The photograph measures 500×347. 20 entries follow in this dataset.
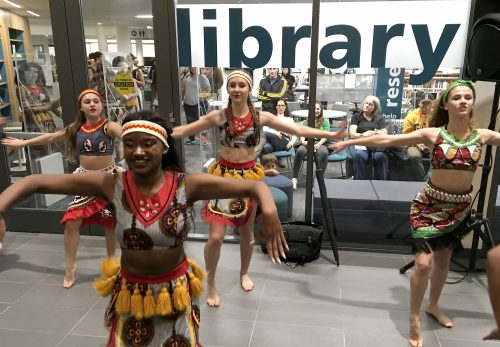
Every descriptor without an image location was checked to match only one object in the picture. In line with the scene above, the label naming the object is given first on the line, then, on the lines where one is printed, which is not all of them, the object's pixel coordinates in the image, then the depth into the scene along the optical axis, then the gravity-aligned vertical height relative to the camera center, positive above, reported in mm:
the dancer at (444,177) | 2615 -653
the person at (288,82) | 3810 -135
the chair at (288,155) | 4477 -896
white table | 4130 -437
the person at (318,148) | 4082 -806
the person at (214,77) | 3807 -88
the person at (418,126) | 3822 -508
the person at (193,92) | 3883 -225
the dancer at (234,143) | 3010 -515
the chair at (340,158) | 4637 -950
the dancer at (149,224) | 1622 -579
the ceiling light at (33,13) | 3945 +469
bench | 3943 -1285
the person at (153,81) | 3915 -128
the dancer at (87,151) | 3270 -631
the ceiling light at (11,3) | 4016 +566
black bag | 3758 -1502
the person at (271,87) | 3834 -180
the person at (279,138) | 4289 -705
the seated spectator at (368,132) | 3979 -599
